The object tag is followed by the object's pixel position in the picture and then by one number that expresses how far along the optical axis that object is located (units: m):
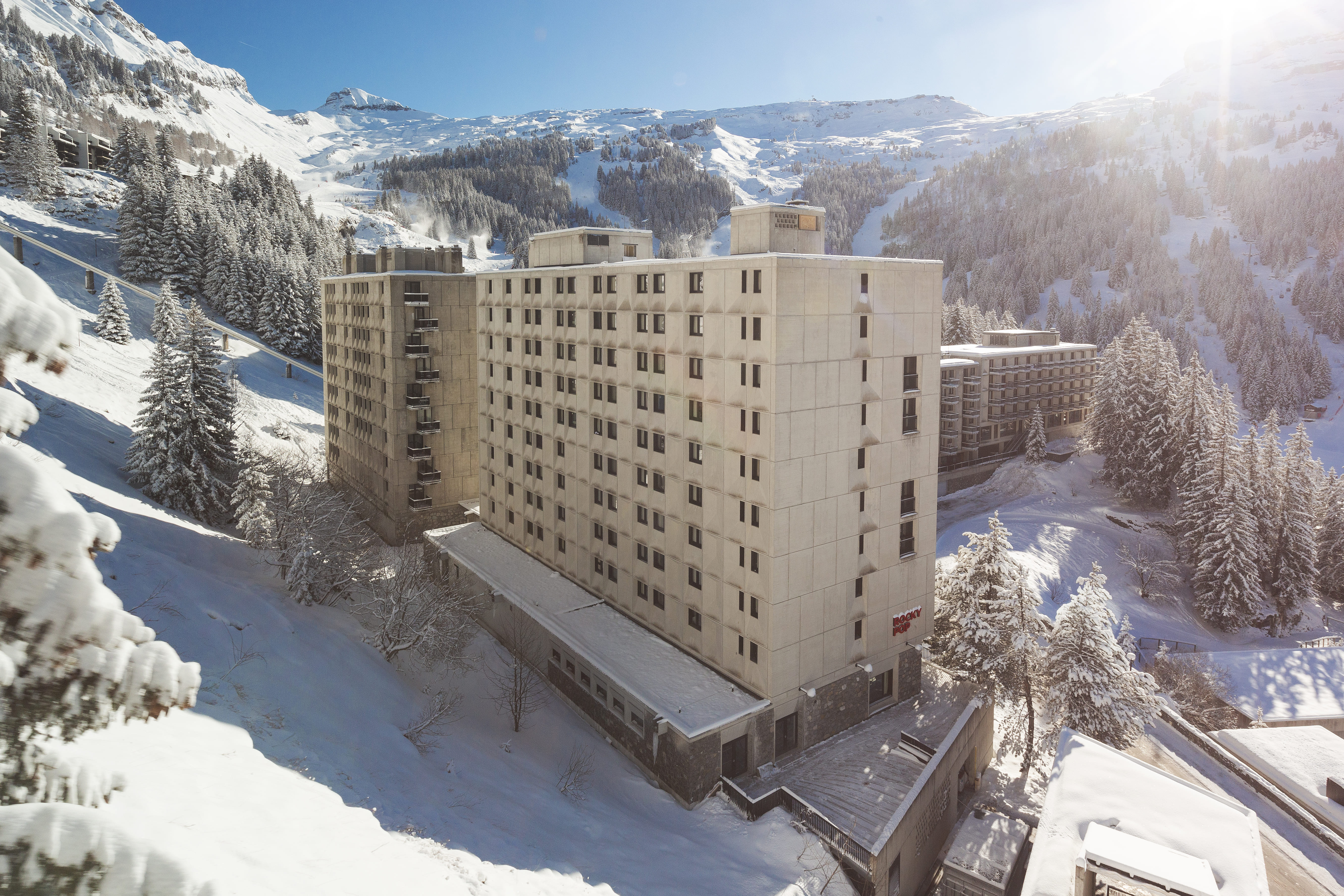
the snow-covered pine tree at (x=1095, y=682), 38.00
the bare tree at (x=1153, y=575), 69.19
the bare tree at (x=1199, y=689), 48.44
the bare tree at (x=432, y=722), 29.80
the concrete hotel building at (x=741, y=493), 32.62
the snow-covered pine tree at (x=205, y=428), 53.41
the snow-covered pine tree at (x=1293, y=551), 65.38
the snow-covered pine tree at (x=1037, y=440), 93.44
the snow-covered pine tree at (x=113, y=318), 82.75
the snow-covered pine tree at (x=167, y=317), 56.50
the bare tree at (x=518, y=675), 37.06
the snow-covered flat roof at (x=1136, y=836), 21.31
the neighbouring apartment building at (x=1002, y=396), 95.12
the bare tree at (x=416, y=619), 37.12
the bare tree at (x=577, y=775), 30.80
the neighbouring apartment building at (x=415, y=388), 56.97
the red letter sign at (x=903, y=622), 38.94
